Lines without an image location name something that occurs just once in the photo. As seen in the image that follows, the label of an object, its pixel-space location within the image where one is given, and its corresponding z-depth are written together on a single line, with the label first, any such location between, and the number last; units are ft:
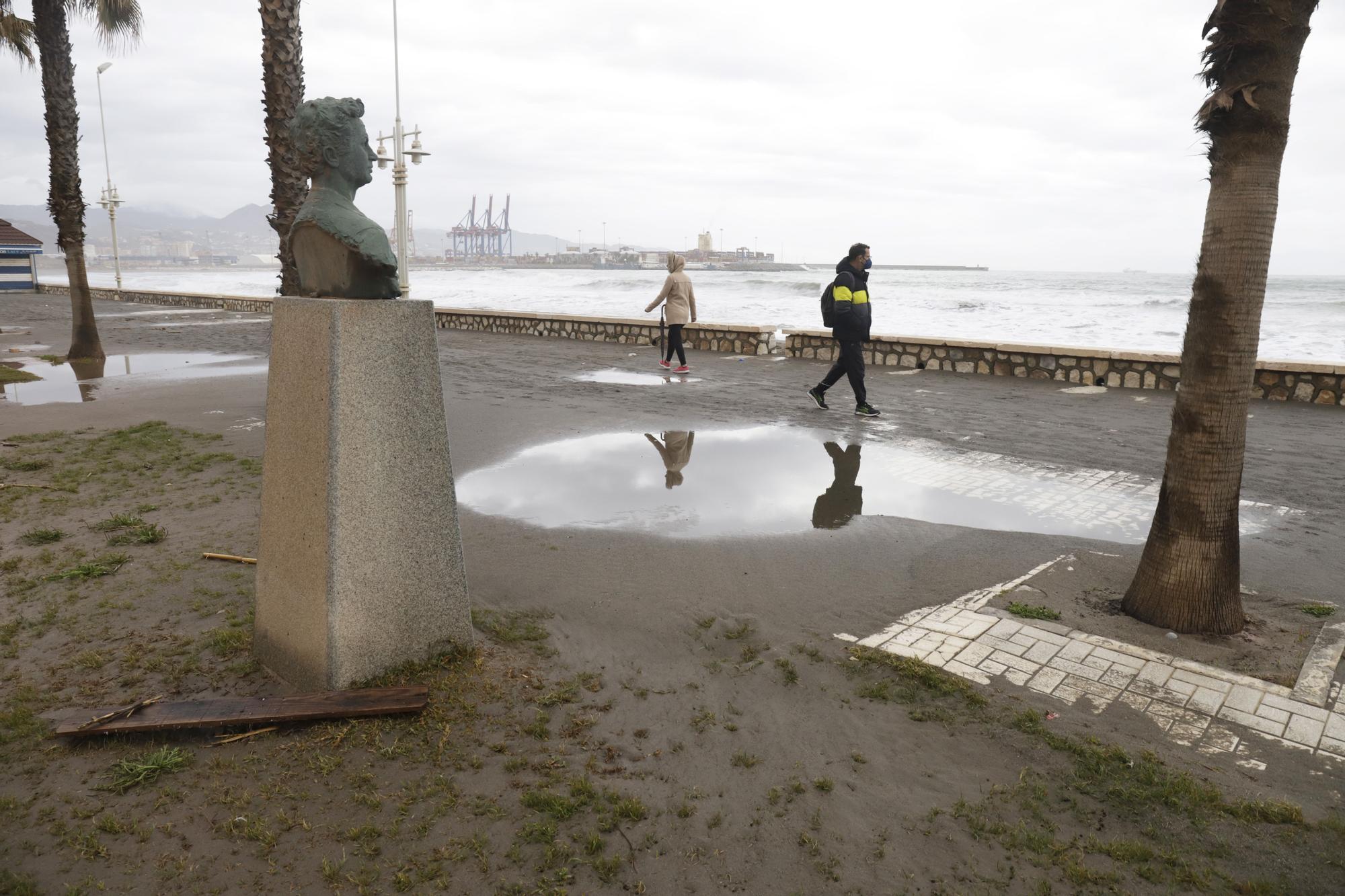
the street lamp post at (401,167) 64.13
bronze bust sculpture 10.77
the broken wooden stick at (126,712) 9.82
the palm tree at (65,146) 43.01
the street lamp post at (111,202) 130.82
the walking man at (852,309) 28.89
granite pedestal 10.40
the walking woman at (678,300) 40.91
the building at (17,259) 110.22
